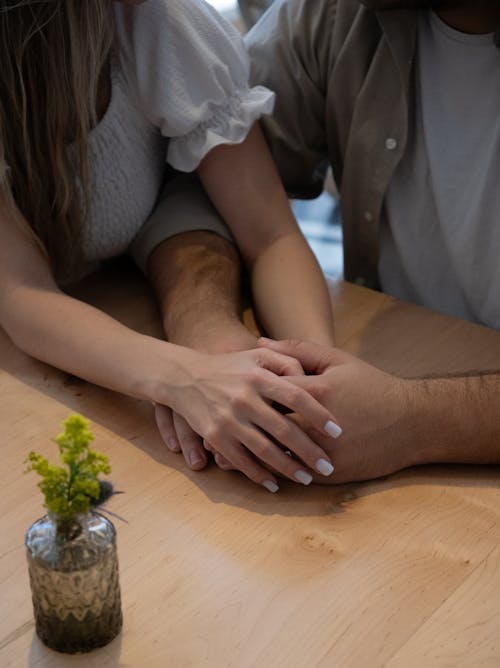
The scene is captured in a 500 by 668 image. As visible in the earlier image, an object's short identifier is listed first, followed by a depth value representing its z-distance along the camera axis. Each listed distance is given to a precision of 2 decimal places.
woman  1.15
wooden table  0.98
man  1.39
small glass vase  0.93
